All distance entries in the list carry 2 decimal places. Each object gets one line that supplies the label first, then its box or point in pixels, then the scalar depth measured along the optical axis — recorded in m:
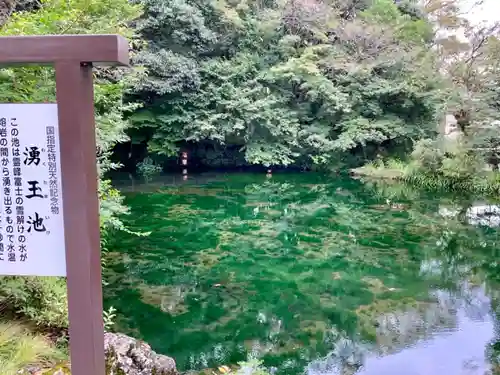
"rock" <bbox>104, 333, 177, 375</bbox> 2.44
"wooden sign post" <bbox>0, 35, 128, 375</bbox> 1.49
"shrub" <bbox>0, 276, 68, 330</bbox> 2.63
